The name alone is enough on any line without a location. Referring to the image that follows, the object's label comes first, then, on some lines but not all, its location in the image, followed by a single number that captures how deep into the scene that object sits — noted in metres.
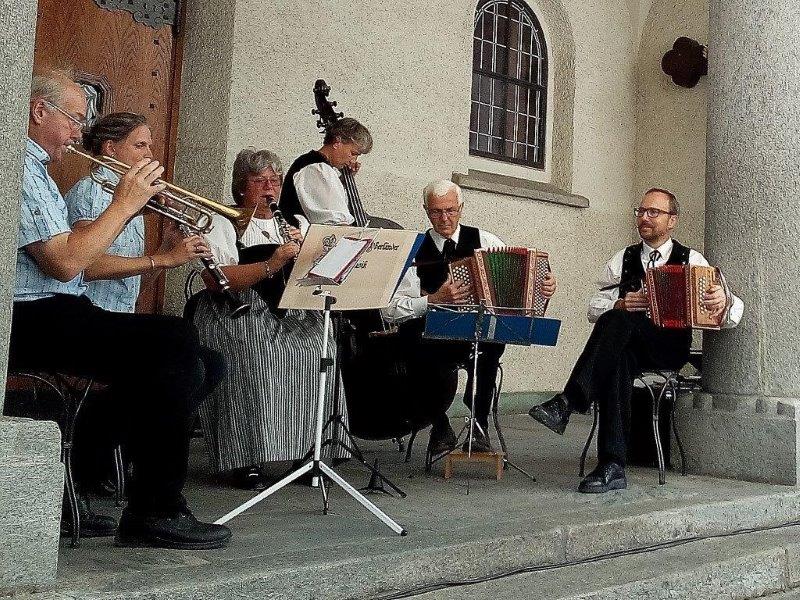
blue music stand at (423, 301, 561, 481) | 4.84
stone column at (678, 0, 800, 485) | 5.35
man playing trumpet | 3.32
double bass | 5.62
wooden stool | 5.17
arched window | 9.05
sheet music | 3.95
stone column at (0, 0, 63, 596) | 2.76
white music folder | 4.00
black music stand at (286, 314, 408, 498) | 4.57
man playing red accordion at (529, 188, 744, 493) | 4.99
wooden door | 6.04
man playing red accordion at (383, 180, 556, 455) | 5.57
